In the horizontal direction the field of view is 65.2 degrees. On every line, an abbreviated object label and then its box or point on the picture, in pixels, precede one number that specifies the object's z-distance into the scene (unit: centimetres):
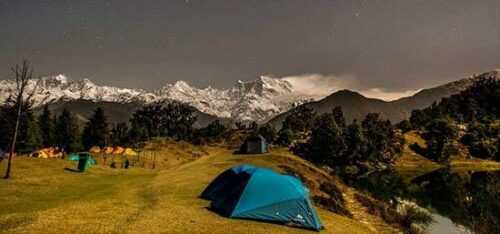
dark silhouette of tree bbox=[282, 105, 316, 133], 18672
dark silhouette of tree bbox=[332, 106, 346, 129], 15674
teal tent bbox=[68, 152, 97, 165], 7150
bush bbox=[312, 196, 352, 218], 3589
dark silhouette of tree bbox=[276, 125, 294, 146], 16062
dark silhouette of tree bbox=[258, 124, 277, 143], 17288
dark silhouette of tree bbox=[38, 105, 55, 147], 12925
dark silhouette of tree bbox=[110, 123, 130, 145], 17372
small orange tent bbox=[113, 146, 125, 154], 10429
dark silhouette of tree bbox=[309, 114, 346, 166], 11975
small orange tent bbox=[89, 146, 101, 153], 10621
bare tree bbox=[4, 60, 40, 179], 4100
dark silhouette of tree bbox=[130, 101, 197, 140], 18975
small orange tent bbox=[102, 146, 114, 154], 10291
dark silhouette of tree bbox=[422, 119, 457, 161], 14662
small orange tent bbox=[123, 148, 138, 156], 10586
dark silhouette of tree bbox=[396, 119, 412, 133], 18482
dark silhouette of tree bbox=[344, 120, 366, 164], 12112
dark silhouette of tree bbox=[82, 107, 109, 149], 13450
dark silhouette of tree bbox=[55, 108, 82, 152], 12825
